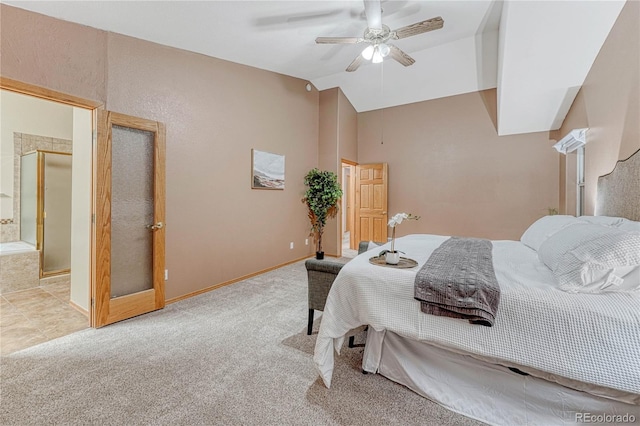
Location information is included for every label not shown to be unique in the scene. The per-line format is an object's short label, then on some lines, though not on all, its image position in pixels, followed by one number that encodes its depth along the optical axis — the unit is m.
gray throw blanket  1.43
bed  1.25
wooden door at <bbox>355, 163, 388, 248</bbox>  5.91
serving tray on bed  1.87
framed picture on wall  4.25
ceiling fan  2.53
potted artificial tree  5.23
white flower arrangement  2.08
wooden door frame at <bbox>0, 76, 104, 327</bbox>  2.11
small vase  1.91
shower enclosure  4.00
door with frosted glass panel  2.57
